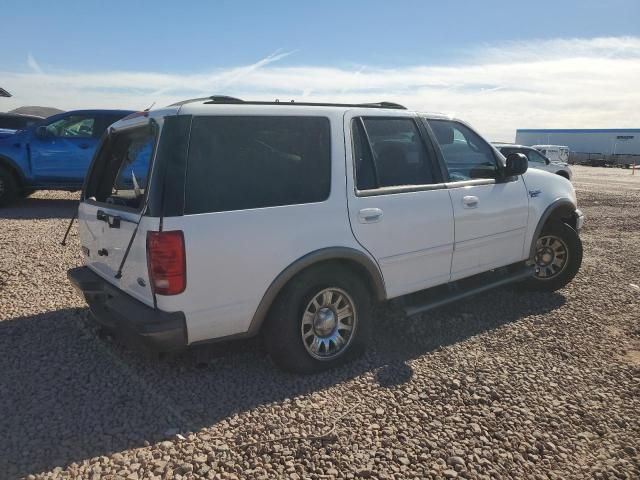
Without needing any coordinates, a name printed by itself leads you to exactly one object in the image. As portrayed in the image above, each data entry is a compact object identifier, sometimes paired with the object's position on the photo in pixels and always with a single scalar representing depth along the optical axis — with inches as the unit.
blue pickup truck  378.9
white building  1914.4
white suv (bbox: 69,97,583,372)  112.3
